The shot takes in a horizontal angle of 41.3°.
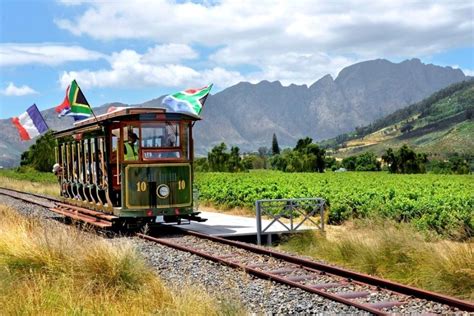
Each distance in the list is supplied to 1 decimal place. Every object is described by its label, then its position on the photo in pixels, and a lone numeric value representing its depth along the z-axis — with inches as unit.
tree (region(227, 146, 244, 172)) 3288.6
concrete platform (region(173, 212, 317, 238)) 626.8
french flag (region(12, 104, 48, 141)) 902.4
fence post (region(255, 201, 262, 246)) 612.9
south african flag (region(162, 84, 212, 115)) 701.9
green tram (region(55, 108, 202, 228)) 613.6
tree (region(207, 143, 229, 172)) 3319.4
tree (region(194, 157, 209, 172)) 3267.7
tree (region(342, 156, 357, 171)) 4564.5
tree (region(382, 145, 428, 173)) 3189.0
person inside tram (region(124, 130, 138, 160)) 619.2
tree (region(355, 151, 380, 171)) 4426.7
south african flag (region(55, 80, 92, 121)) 742.1
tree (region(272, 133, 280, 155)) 6475.9
